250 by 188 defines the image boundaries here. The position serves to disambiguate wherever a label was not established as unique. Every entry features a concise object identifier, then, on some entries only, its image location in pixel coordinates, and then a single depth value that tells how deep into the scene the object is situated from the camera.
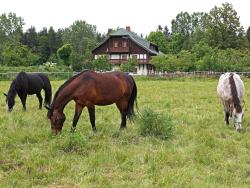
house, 63.91
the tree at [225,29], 62.47
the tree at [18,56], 49.47
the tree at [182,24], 97.94
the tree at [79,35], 81.47
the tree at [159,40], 80.61
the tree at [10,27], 72.50
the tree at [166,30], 117.89
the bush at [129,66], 50.03
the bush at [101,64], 51.66
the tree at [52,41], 73.00
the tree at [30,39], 74.31
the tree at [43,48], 71.12
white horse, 9.64
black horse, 12.63
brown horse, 8.80
